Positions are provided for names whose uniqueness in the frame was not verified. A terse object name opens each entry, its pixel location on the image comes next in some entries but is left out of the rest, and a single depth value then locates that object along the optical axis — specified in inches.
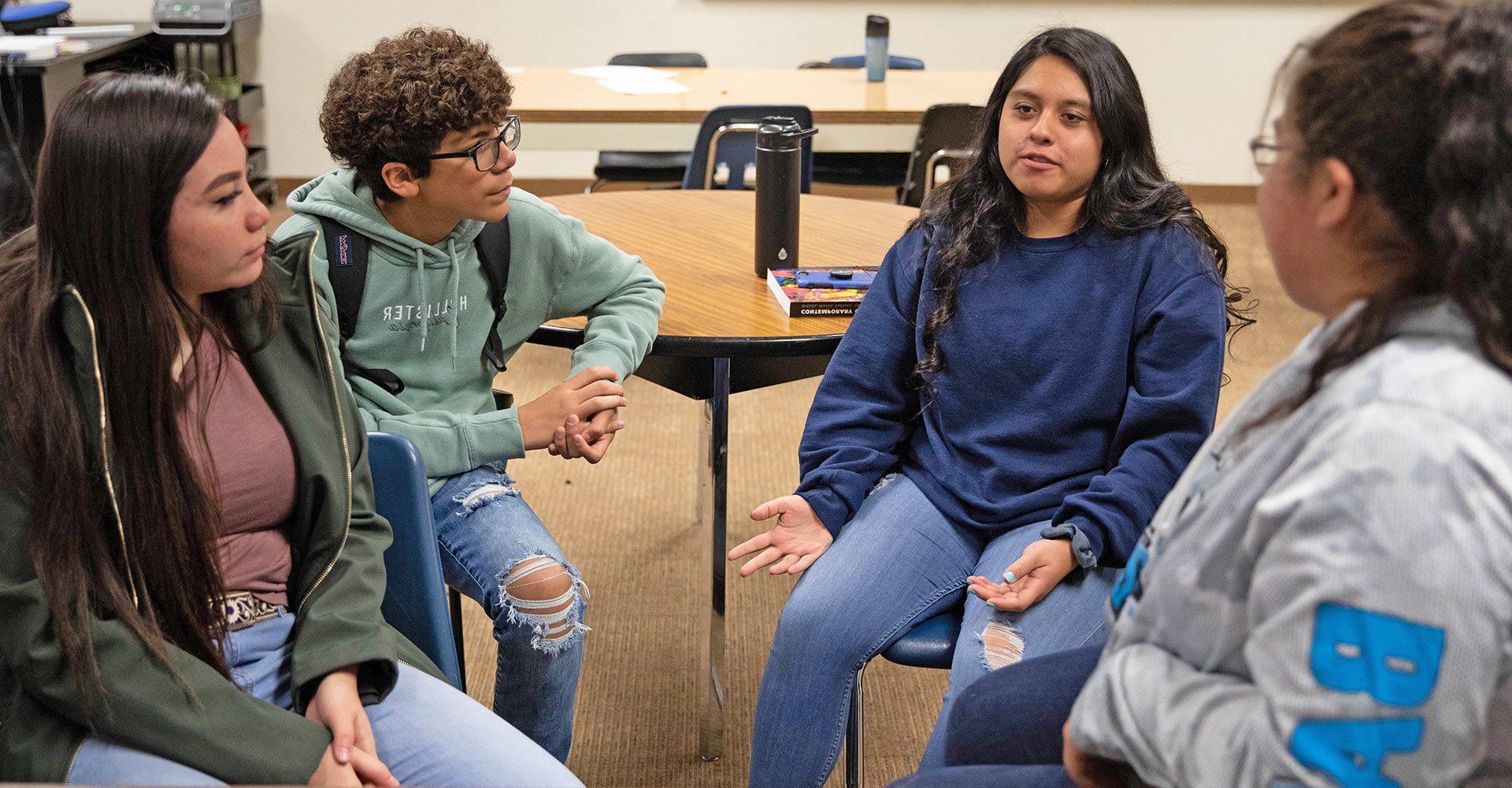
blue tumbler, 155.6
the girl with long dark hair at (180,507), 43.5
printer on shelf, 192.2
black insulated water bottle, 80.2
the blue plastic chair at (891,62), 181.9
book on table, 75.9
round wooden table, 73.0
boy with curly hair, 63.3
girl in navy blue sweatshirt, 59.3
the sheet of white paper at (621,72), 157.0
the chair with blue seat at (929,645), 60.0
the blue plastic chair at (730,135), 124.7
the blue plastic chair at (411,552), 55.2
